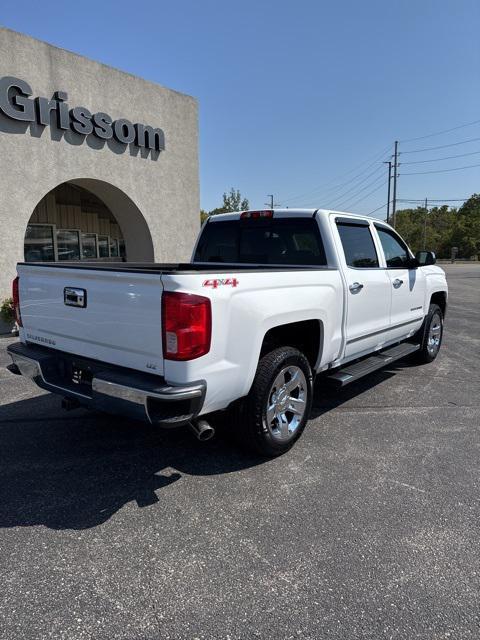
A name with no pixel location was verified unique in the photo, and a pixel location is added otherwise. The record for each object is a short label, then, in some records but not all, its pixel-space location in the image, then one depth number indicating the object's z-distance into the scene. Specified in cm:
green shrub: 834
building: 849
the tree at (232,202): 5676
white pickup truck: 283
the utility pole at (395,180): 5109
